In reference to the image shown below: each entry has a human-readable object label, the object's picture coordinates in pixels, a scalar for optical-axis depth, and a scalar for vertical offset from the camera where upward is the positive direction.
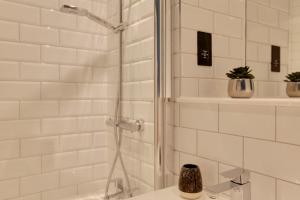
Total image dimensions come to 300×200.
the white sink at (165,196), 0.85 -0.35
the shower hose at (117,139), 1.28 -0.23
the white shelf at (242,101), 0.67 -0.02
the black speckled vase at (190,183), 0.80 -0.28
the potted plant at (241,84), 0.82 +0.04
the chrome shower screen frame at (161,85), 1.00 +0.04
